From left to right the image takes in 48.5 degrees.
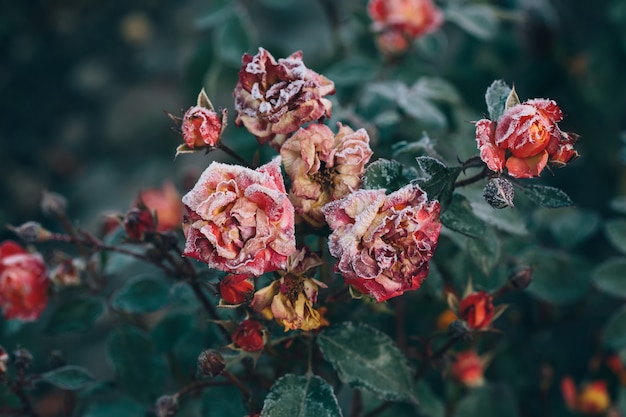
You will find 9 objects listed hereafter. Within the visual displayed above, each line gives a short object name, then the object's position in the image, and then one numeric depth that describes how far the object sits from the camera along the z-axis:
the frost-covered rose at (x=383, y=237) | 0.68
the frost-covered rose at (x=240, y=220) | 0.68
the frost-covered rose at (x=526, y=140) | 0.69
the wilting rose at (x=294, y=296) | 0.74
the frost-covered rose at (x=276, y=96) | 0.74
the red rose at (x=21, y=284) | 0.98
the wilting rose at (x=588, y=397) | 1.27
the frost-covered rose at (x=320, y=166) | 0.74
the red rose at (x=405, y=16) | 1.27
